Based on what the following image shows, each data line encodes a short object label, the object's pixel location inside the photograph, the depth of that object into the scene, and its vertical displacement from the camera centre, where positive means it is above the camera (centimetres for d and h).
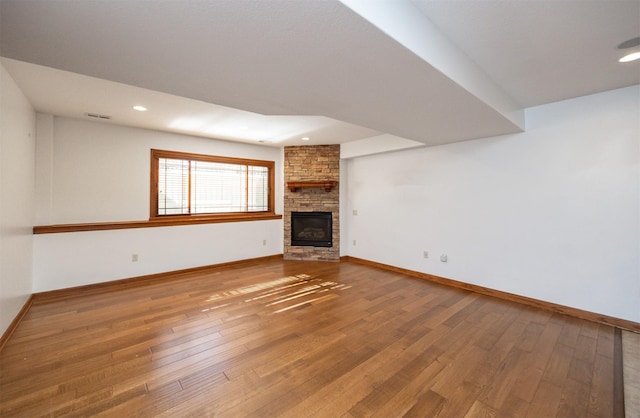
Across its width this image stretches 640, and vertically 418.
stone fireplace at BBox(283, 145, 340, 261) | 531 +13
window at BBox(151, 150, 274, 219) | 441 +45
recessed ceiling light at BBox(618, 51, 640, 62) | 196 +123
